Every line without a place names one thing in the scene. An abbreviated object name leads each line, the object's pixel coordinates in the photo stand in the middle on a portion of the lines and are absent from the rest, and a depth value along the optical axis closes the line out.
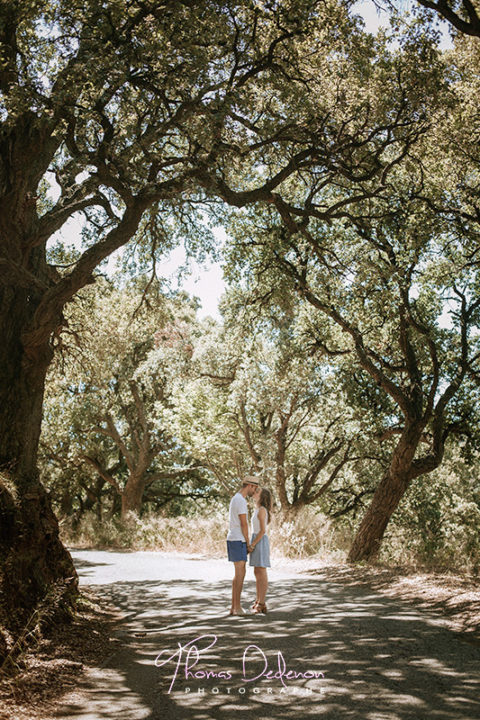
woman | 7.59
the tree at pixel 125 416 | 21.29
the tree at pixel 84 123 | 7.38
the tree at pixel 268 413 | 19.25
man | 7.45
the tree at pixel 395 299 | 11.81
